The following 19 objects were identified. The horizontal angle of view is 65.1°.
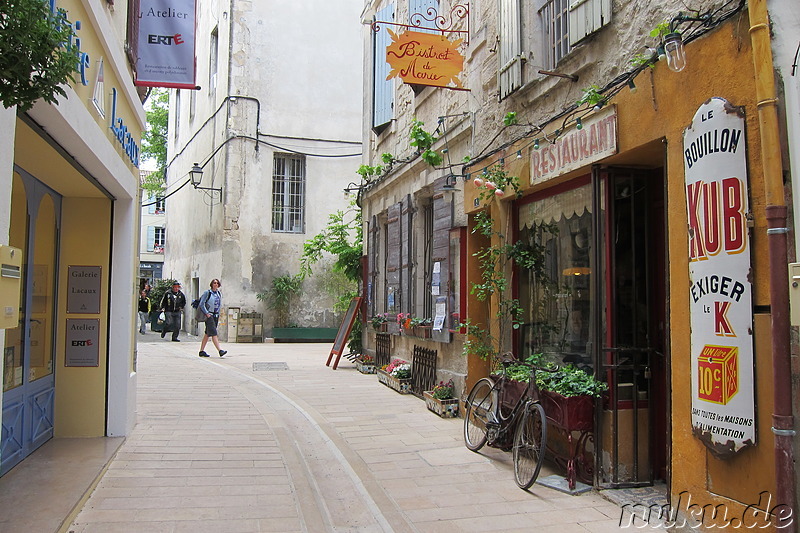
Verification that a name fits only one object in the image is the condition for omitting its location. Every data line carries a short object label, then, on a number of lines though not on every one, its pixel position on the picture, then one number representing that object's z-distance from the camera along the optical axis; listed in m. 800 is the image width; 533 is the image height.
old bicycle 4.95
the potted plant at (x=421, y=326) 8.67
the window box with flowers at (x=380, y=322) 10.60
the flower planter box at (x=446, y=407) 7.51
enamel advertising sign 3.49
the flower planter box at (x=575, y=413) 4.84
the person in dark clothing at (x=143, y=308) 18.38
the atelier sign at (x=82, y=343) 6.12
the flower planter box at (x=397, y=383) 9.22
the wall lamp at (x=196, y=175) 18.30
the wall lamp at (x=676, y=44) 3.84
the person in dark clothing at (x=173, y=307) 17.56
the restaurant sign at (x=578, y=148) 4.79
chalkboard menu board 12.18
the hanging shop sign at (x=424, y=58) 7.21
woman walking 13.50
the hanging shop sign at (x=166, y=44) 6.69
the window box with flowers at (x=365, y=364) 11.51
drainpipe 3.15
